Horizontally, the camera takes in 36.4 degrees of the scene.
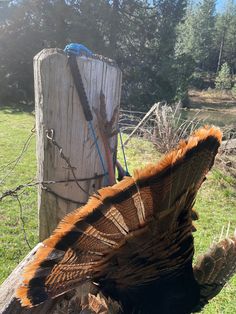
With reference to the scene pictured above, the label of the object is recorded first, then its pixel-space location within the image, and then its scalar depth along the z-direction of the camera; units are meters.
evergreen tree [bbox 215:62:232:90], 41.31
